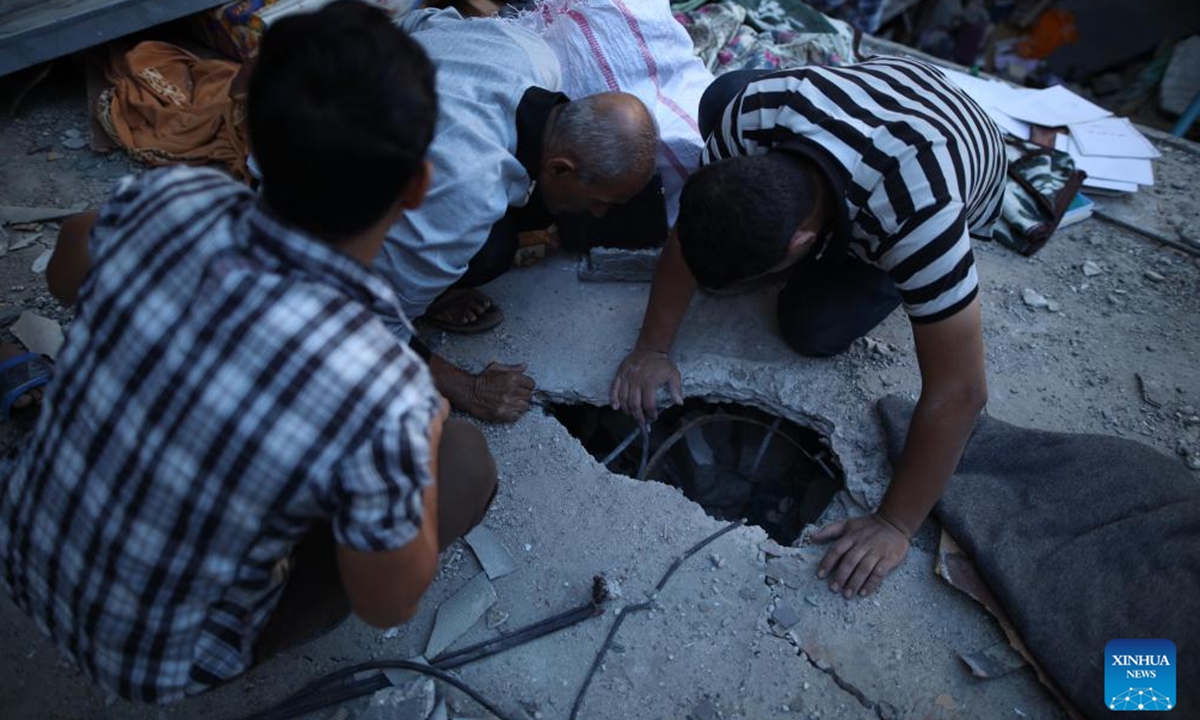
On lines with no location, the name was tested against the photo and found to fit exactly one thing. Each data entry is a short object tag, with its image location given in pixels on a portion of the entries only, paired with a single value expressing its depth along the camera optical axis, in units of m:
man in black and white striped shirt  1.74
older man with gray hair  2.15
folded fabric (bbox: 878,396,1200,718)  1.85
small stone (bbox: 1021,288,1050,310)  2.91
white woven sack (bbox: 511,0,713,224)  2.86
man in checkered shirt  1.01
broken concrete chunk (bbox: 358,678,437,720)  1.77
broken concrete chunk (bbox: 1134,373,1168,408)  2.57
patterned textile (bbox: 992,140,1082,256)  3.12
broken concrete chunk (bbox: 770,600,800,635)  1.99
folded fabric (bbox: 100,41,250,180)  3.20
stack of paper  3.50
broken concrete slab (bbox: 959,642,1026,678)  1.91
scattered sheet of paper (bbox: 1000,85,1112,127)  3.78
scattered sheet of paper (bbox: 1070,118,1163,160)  3.62
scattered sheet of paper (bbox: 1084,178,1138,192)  3.44
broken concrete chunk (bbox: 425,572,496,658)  1.92
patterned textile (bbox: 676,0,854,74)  3.65
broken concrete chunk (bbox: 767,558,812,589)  2.07
